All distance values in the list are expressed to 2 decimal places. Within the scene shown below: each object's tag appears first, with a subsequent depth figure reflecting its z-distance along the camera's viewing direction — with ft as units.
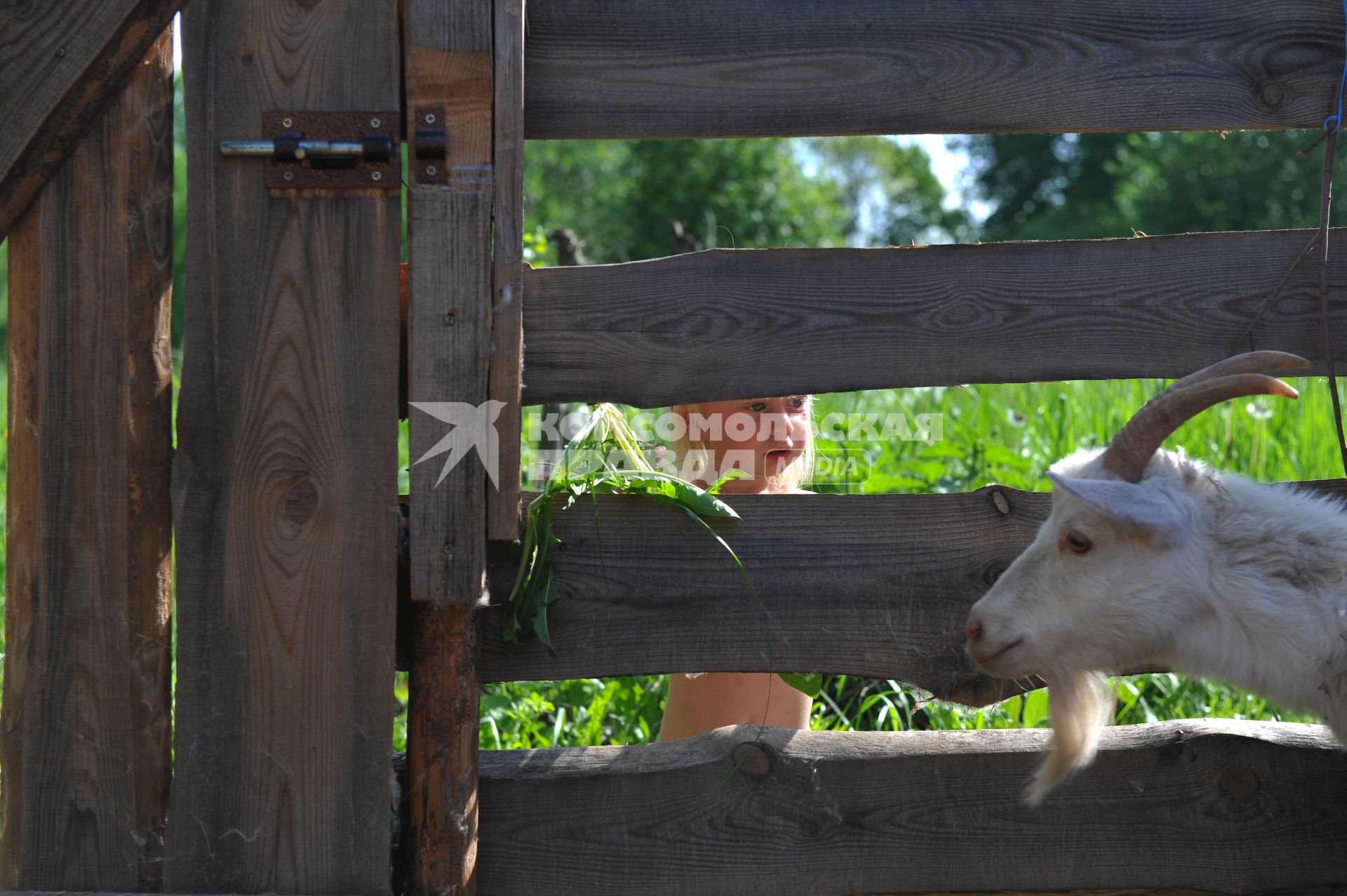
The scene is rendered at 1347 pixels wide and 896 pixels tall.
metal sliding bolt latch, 8.00
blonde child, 8.95
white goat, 7.93
